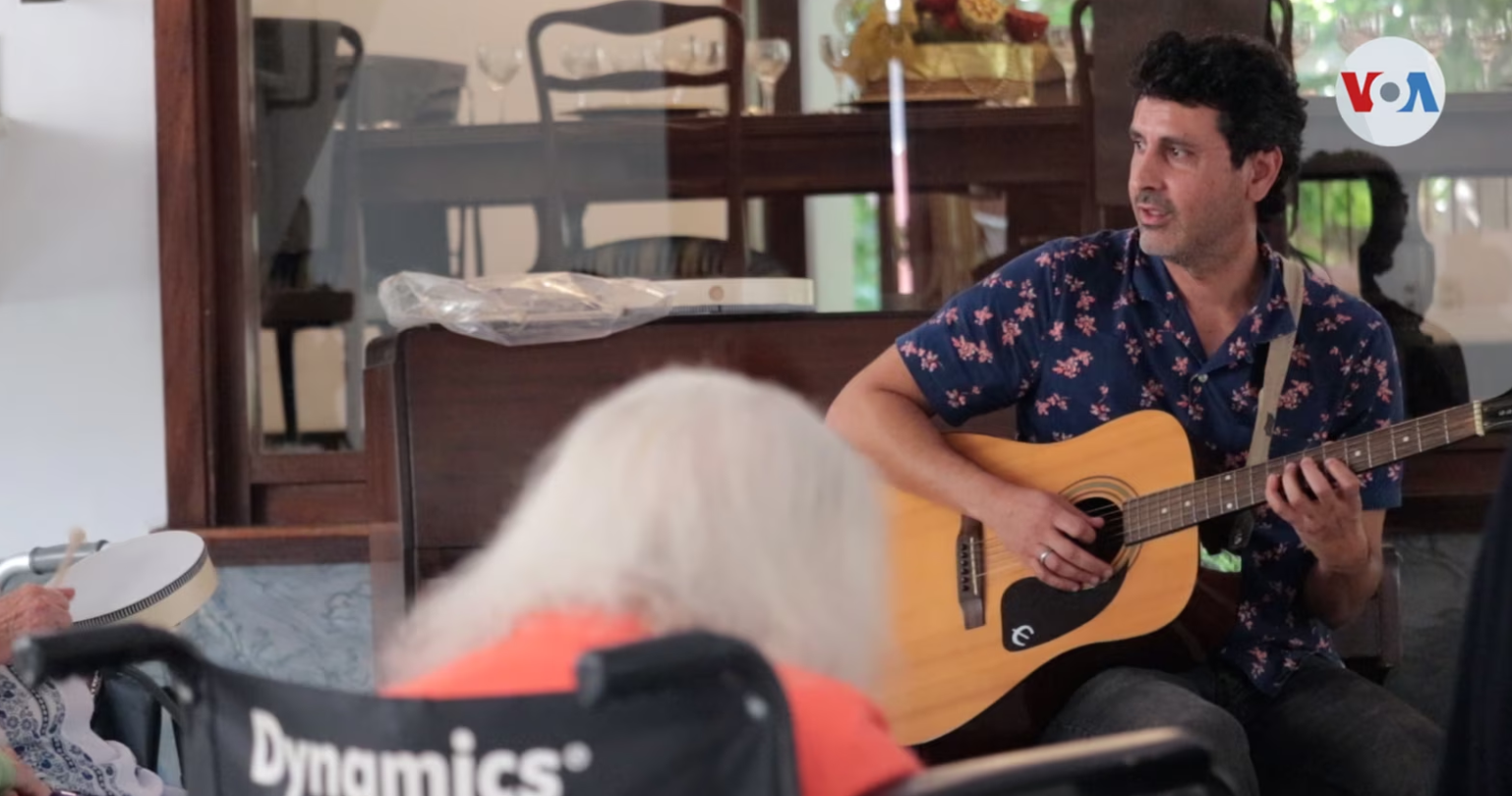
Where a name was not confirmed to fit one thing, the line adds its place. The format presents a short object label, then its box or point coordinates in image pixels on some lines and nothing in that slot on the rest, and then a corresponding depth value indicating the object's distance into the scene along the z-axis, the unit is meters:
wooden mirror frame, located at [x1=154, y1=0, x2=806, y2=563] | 6.53
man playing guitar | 4.55
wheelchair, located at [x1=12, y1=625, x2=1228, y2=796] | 2.03
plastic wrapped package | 5.69
